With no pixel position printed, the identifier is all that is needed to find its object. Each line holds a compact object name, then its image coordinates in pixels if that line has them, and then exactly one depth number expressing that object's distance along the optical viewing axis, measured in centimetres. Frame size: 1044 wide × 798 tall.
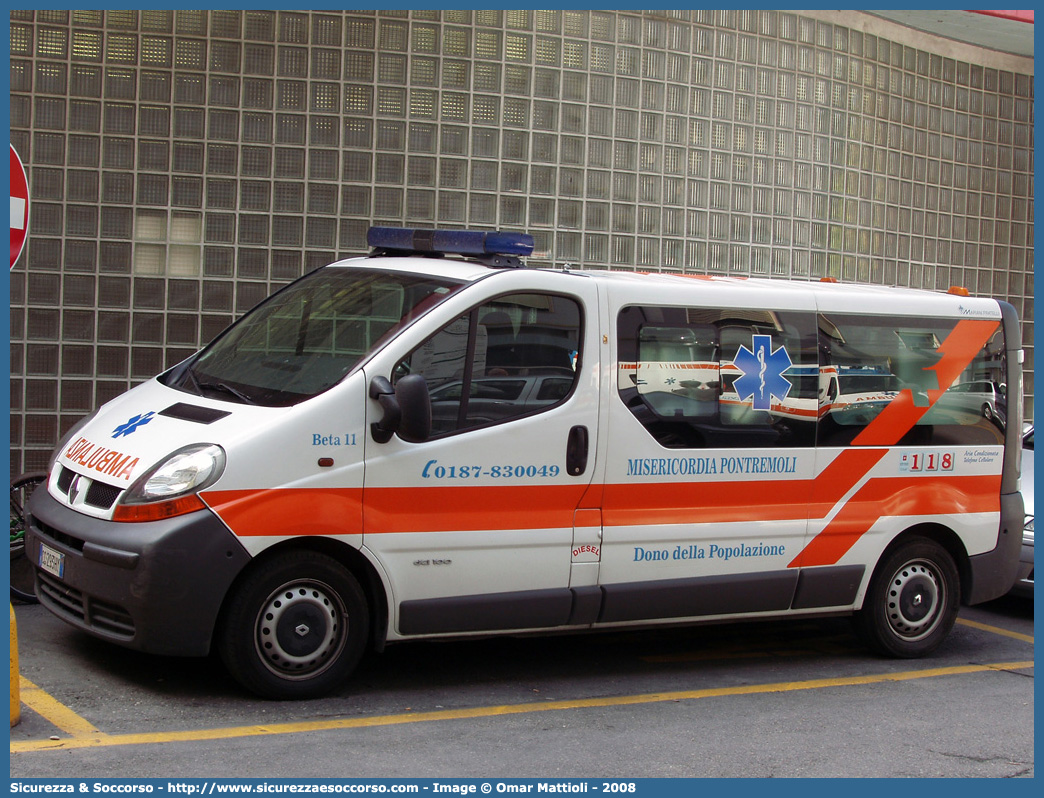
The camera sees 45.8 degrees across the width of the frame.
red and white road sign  563
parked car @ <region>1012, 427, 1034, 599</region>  791
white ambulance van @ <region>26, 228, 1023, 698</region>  531
